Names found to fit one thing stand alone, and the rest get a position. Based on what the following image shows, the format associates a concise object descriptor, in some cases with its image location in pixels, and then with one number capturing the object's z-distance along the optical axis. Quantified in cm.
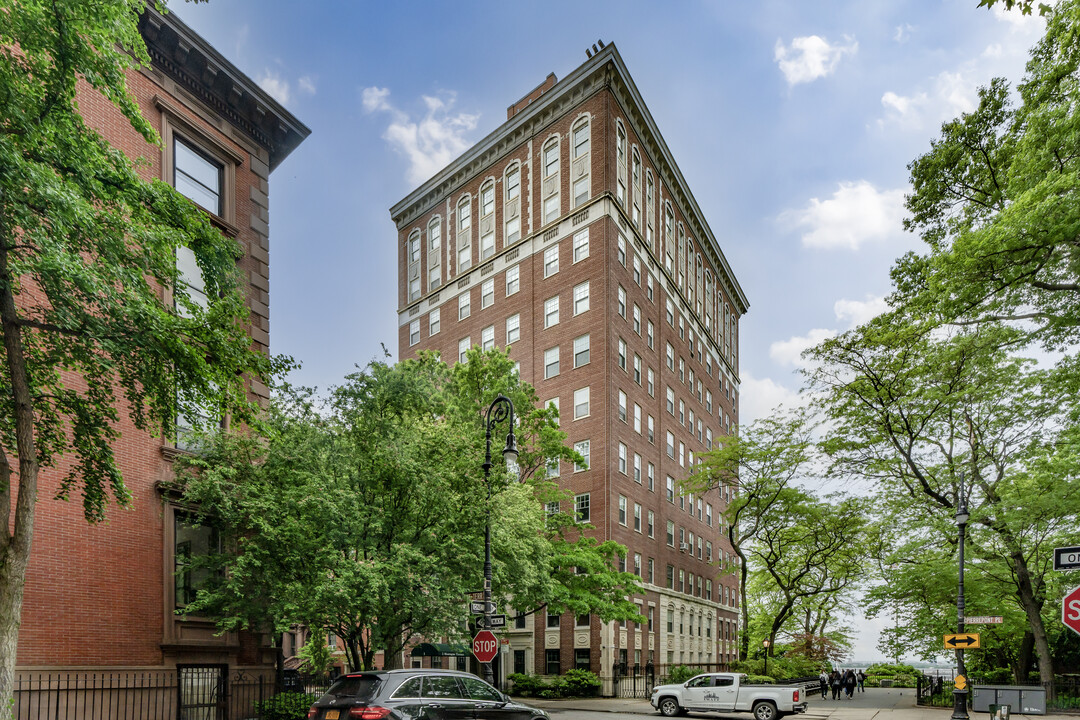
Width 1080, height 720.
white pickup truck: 2586
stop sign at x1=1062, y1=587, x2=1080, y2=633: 844
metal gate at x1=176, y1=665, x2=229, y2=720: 1933
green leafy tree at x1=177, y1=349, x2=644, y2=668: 1819
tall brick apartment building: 4575
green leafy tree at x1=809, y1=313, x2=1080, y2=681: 2652
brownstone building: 1734
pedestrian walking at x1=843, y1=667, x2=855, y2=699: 4622
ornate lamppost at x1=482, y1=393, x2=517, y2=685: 1831
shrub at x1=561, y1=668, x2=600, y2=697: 3903
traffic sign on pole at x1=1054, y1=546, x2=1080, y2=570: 939
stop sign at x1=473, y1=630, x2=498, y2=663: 1775
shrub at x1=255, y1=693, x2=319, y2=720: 1980
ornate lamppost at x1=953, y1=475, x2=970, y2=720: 2302
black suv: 1319
